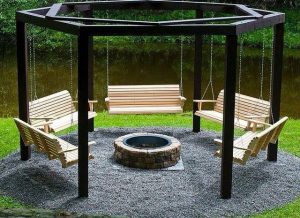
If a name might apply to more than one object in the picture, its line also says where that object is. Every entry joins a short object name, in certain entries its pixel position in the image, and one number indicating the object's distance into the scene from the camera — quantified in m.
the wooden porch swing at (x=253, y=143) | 9.45
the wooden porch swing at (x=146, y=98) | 12.73
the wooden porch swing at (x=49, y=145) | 9.29
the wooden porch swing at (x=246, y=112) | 11.27
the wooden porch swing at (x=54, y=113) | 11.20
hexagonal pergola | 8.67
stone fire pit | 10.27
